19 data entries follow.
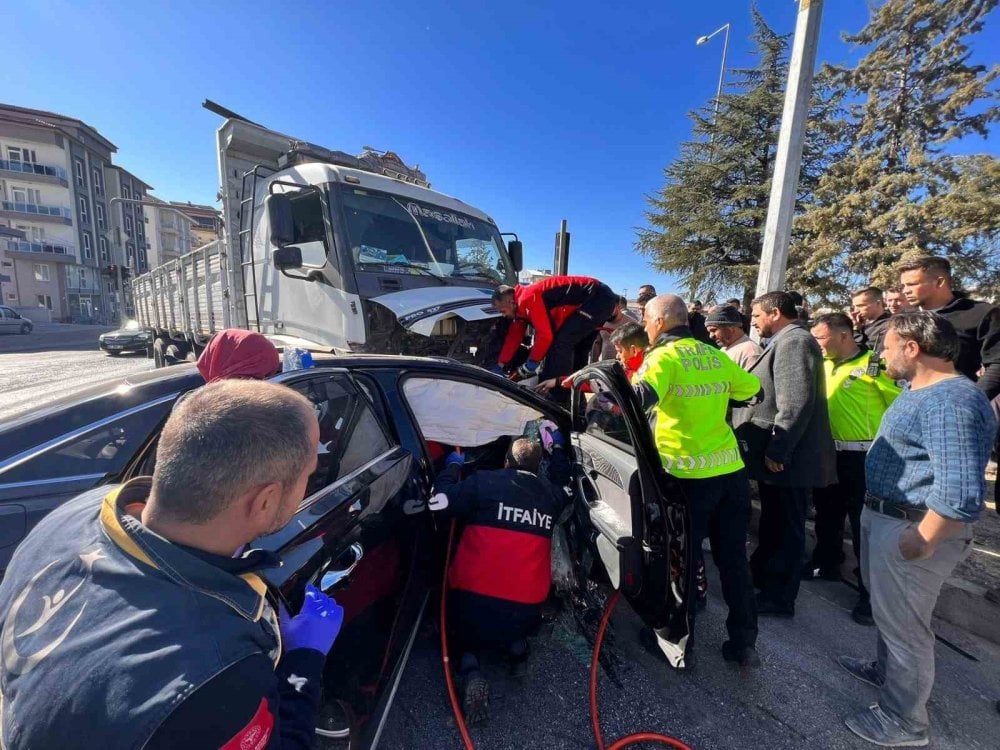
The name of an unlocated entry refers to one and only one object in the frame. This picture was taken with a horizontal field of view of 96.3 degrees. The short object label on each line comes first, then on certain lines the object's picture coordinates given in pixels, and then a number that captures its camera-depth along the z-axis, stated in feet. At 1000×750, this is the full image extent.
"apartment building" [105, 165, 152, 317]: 134.21
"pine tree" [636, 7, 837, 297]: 45.62
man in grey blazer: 8.29
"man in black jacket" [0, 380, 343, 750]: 2.24
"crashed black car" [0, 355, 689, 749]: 5.08
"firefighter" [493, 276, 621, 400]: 13.88
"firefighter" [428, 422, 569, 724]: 6.54
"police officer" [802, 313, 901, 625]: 9.01
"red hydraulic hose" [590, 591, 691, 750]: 5.77
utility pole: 14.02
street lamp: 47.10
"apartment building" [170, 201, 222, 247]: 161.06
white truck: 13.00
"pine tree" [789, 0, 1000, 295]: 35.60
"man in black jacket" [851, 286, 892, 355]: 11.26
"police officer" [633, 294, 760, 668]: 7.07
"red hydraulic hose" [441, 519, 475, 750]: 5.66
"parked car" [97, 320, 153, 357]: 44.57
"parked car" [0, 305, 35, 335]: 71.10
